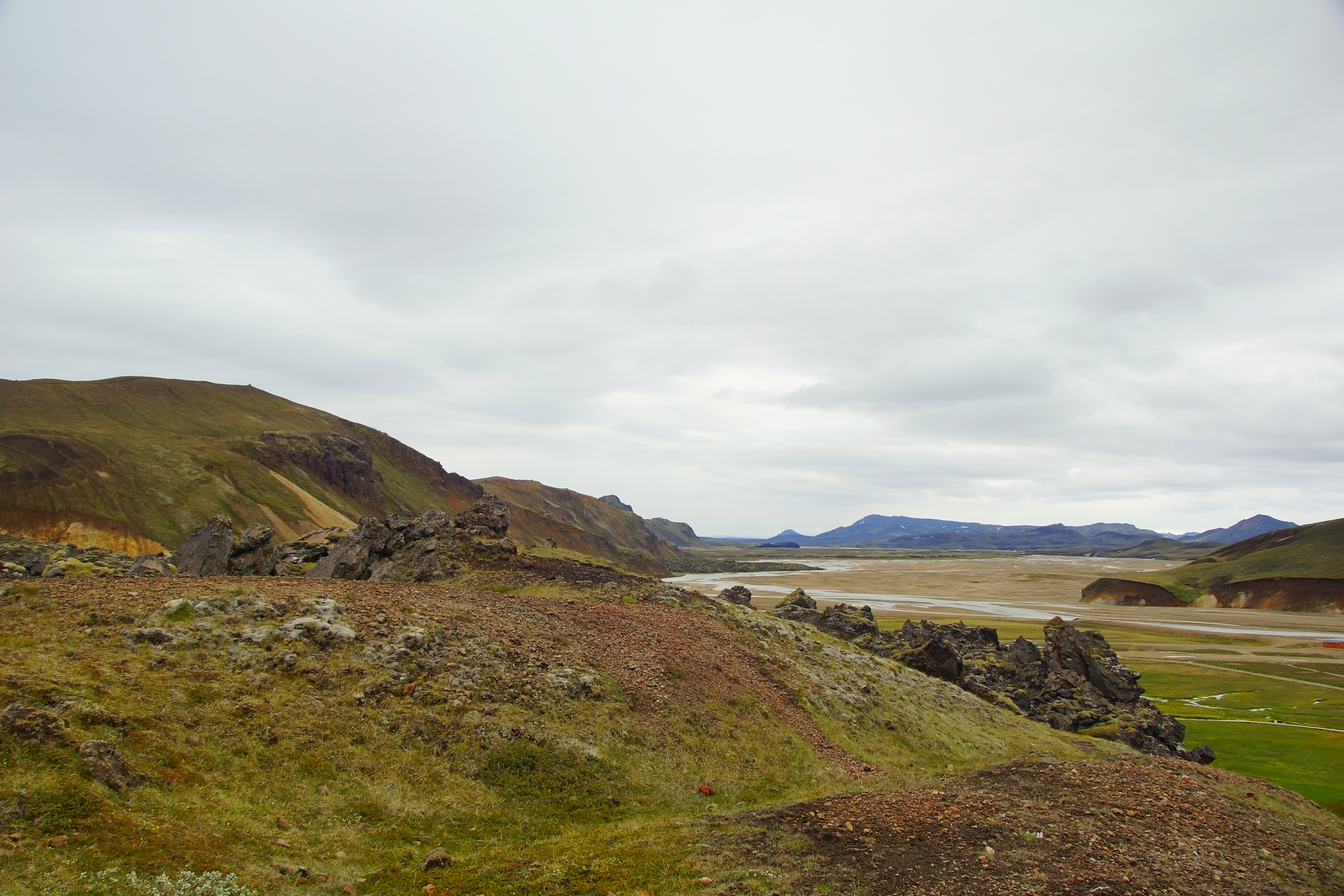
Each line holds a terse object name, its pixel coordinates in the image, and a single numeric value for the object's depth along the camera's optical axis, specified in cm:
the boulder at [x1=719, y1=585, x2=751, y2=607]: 4675
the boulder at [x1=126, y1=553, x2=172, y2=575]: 3338
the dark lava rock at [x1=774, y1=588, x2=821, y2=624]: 5000
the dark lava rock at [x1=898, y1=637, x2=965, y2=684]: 3859
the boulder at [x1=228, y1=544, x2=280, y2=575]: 3575
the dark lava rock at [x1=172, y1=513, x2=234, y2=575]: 3509
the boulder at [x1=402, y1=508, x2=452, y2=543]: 3738
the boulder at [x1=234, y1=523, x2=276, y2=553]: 3656
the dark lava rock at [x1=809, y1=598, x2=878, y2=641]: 4509
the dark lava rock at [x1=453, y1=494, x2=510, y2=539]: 3897
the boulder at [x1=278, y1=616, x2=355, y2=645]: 1919
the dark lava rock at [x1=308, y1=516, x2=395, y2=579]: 3497
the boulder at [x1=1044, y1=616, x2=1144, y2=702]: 4209
